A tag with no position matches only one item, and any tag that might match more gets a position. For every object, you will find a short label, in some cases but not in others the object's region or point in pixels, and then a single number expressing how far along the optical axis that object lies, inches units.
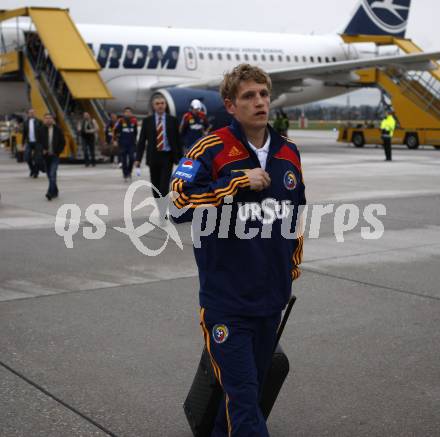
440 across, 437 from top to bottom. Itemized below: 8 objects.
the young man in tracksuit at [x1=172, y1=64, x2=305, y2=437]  127.3
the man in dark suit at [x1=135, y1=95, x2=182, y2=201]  455.2
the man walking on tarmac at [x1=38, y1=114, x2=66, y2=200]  558.3
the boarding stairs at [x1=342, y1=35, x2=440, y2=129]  1215.6
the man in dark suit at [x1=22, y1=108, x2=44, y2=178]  732.7
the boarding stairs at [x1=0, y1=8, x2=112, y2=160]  925.2
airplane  1079.6
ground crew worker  932.6
